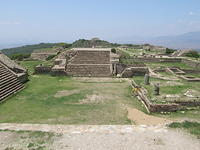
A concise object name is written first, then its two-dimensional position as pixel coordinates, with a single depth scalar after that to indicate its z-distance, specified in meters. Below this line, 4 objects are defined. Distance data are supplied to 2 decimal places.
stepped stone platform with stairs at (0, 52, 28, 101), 14.60
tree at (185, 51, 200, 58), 39.19
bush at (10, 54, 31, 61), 39.97
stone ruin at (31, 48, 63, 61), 39.98
